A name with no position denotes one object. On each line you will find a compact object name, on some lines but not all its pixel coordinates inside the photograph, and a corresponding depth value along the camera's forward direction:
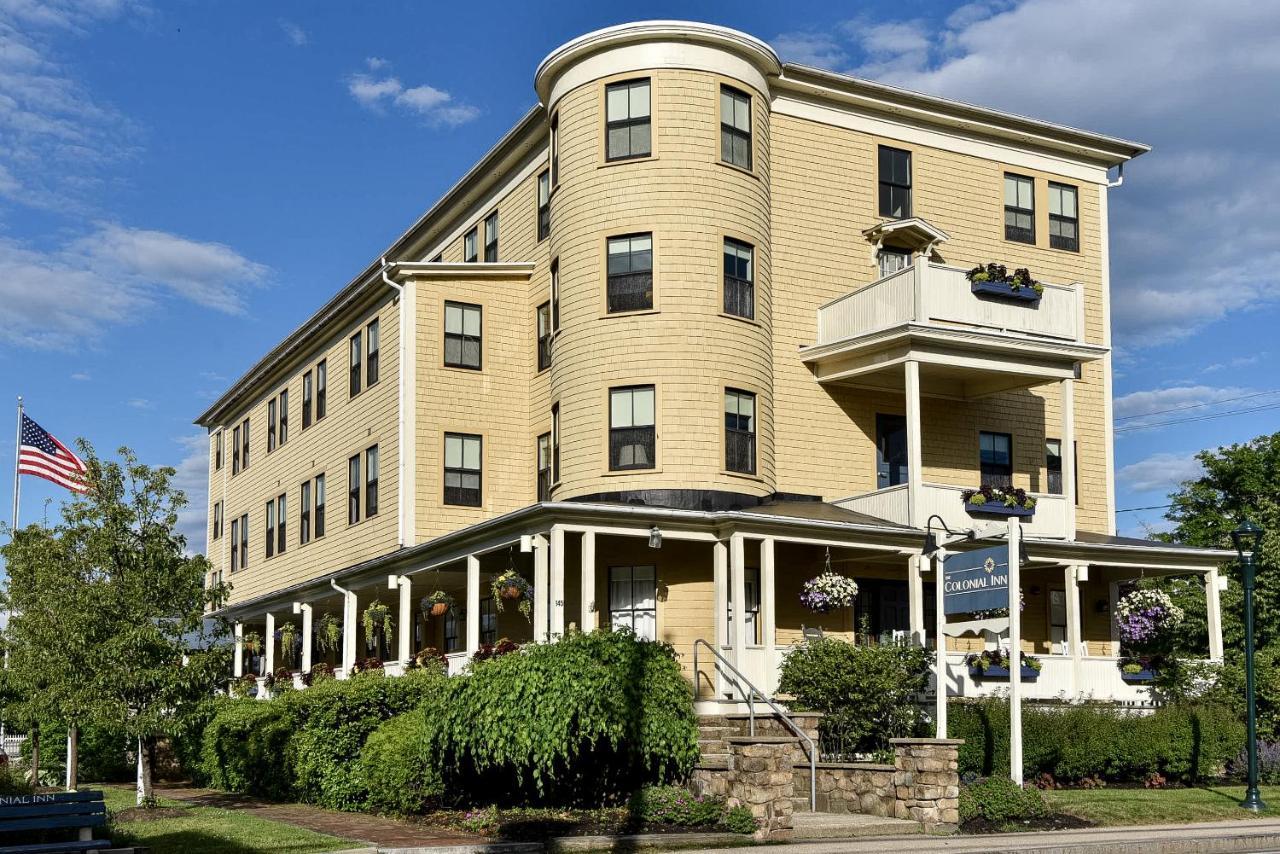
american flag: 33.38
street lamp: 23.27
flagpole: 34.28
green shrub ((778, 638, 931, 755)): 23.48
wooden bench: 14.88
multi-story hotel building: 27.56
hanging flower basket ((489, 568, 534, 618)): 26.06
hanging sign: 20.41
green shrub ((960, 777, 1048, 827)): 19.54
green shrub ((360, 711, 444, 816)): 20.50
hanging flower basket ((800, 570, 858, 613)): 26.69
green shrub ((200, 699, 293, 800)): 24.47
